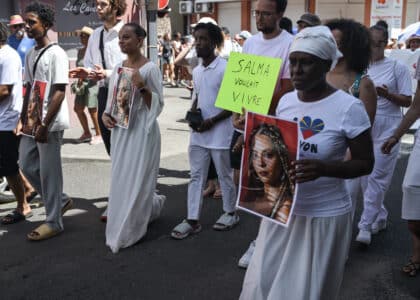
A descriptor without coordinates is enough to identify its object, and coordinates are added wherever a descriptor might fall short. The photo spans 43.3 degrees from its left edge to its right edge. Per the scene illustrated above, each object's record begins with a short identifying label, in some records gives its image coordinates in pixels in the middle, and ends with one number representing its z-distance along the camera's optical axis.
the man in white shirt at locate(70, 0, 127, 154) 5.14
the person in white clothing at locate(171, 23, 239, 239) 4.74
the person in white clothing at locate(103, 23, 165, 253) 4.52
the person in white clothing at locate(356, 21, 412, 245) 4.60
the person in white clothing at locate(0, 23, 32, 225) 4.88
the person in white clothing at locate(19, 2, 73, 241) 4.56
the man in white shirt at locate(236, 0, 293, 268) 3.94
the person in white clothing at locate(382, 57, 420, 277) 3.79
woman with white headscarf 2.37
